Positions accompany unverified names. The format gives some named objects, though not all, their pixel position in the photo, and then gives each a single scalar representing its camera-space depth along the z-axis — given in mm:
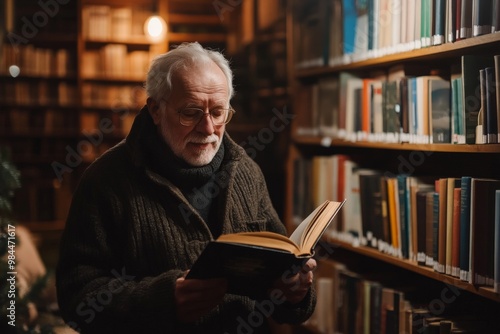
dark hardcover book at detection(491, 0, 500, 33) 1878
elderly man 1623
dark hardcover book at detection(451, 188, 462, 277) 2070
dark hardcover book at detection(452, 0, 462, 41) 2049
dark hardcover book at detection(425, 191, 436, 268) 2236
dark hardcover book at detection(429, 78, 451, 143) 2201
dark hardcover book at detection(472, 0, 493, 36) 1938
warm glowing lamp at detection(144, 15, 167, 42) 5656
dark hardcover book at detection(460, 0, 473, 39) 2004
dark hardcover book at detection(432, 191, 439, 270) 2202
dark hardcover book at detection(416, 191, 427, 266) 2297
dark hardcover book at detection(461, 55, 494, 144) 2002
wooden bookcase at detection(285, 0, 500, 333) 2166
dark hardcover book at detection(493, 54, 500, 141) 1879
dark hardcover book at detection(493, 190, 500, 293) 1874
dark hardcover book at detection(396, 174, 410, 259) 2420
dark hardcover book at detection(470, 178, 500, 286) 1928
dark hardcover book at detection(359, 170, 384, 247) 2637
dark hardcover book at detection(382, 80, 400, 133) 2500
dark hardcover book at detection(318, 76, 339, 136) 3123
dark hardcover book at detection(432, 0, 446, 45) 2156
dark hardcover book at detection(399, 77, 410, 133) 2418
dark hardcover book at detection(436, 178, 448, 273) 2160
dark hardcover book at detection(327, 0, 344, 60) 3035
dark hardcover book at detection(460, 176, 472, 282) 2020
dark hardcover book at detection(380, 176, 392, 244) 2561
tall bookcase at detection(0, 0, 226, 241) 5855
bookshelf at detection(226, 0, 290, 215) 4301
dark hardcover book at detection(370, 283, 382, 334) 2674
